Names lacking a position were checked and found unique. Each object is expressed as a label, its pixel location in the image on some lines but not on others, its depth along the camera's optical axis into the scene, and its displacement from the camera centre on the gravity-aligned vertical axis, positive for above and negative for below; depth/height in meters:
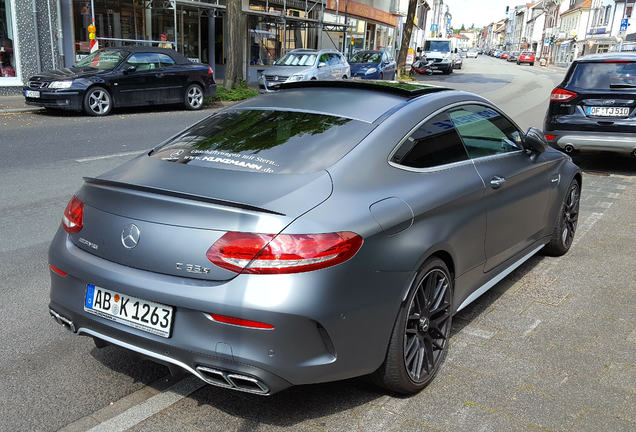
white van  41.66 -0.74
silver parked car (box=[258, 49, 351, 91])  20.91 -1.04
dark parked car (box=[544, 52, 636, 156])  8.91 -0.79
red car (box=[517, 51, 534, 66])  75.06 -1.23
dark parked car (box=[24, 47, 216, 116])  13.88 -1.27
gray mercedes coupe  2.61 -0.93
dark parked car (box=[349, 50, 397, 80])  26.22 -1.06
